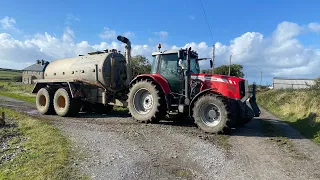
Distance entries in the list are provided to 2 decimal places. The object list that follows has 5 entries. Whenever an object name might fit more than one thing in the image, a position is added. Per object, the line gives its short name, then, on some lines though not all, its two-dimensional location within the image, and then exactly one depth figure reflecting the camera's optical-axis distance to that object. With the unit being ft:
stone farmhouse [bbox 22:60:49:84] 183.51
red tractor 23.47
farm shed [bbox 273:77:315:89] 117.27
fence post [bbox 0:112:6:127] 25.85
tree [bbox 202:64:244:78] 101.45
